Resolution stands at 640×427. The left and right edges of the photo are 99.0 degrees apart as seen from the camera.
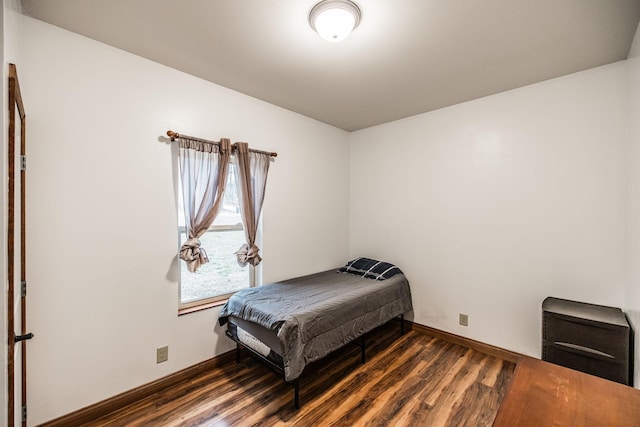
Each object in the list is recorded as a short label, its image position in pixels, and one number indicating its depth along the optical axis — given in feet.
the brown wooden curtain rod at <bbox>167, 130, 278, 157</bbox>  7.11
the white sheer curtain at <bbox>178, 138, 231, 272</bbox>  7.37
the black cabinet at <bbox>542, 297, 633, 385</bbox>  6.04
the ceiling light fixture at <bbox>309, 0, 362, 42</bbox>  4.99
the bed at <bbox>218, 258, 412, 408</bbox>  6.55
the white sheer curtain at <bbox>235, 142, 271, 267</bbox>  8.58
